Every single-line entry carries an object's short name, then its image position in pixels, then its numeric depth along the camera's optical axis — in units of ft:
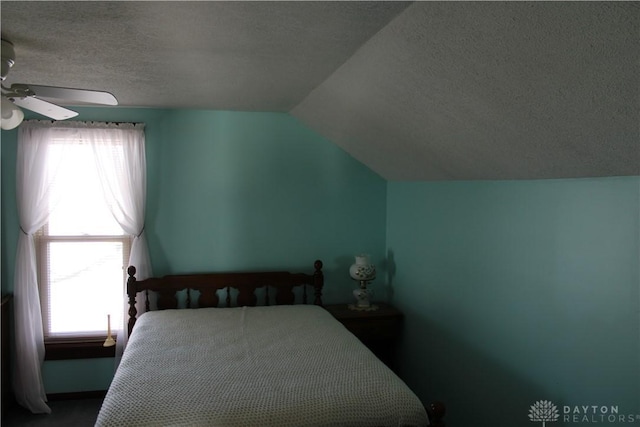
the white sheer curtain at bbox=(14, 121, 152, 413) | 10.90
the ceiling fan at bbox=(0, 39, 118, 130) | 5.96
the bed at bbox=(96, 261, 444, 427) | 6.18
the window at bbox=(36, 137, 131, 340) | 11.19
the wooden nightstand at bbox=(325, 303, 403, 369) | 11.61
